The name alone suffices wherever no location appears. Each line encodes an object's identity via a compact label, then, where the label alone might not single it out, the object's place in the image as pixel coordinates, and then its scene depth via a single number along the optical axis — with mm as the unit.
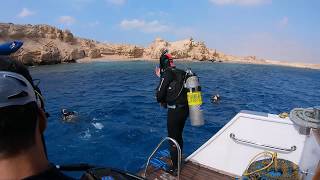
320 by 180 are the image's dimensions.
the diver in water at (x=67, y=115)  9908
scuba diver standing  4559
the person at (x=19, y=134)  933
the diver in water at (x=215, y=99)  14013
